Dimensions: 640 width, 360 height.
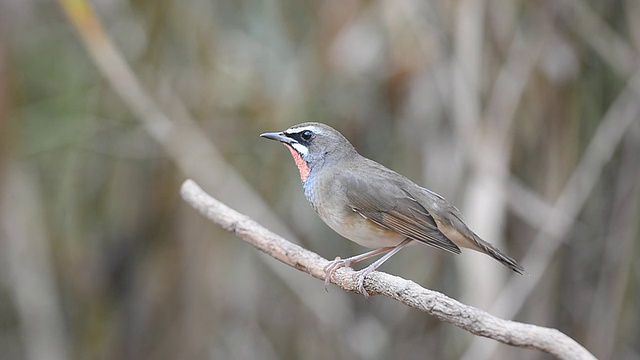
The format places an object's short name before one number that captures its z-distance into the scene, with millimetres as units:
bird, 6316
